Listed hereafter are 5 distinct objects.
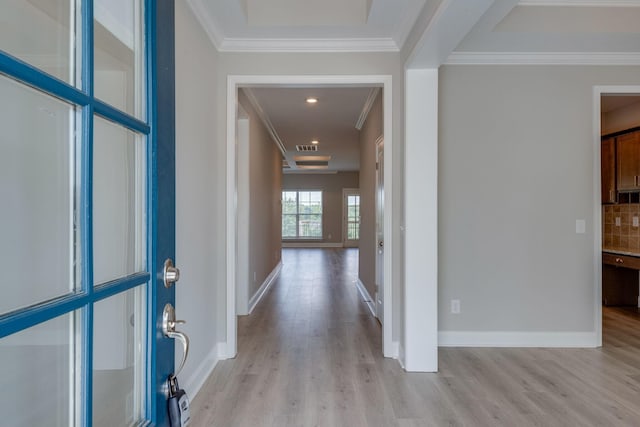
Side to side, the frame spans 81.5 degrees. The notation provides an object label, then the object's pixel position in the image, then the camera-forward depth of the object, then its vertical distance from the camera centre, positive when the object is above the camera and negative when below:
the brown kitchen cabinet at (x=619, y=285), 4.50 -0.88
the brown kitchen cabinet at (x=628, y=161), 4.08 +0.59
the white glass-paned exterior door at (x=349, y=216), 12.84 -0.10
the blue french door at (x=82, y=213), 0.62 +0.00
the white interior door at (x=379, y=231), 3.99 -0.19
